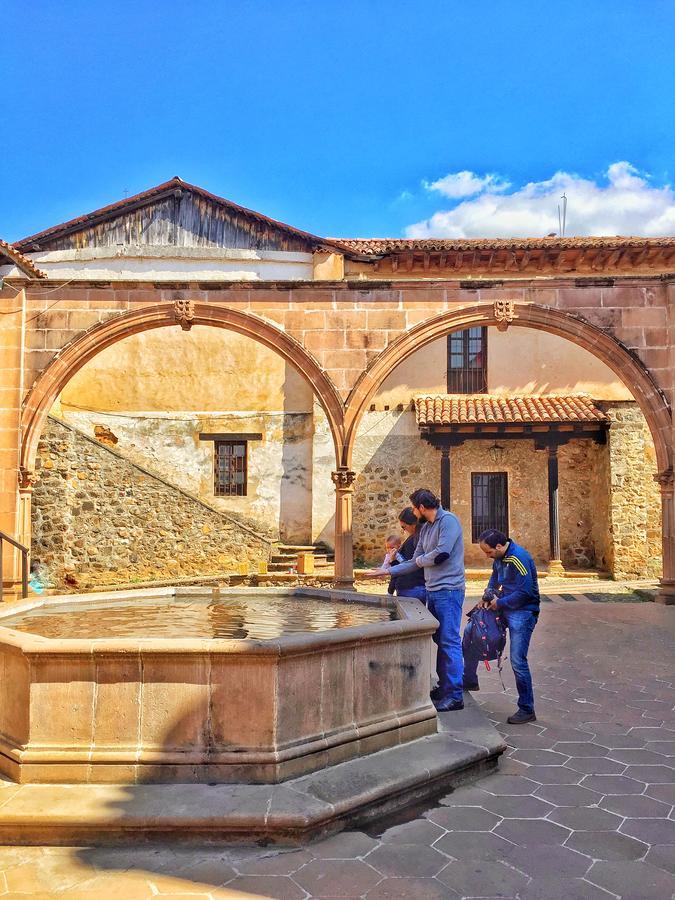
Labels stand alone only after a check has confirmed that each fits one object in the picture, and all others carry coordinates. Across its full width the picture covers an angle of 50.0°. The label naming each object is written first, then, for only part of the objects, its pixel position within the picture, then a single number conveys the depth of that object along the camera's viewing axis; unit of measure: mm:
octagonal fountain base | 3541
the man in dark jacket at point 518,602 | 5117
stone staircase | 15031
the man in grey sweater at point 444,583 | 5016
